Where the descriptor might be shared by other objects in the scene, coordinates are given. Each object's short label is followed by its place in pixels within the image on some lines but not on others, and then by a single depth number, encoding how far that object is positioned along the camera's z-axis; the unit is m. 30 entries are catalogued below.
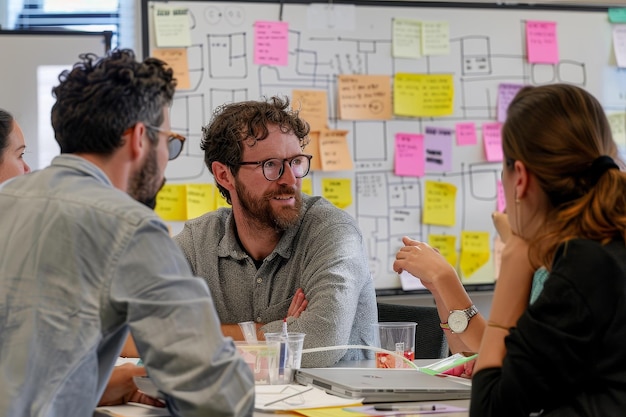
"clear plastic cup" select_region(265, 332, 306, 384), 3.35
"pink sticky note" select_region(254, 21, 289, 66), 6.52
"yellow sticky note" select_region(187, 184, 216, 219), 6.37
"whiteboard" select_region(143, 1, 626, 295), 6.48
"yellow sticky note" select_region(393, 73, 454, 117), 6.75
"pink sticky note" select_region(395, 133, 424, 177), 6.72
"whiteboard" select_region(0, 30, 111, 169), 6.40
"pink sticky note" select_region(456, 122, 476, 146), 6.86
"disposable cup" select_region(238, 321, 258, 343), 3.78
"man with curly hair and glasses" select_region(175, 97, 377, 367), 4.27
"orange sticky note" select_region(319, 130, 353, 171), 6.55
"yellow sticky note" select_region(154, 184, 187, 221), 6.37
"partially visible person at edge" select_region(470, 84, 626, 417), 2.49
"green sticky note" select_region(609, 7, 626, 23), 7.16
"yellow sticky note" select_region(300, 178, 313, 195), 6.54
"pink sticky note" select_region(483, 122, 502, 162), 6.86
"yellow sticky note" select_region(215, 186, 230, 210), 6.42
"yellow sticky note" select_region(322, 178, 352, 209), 6.59
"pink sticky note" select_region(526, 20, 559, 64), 7.00
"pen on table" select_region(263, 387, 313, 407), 2.96
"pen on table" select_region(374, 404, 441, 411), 2.93
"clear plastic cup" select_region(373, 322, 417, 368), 3.67
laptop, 3.01
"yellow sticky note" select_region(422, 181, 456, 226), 6.77
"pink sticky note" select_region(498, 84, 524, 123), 6.92
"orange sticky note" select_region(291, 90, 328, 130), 6.56
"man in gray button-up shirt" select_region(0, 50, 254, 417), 2.43
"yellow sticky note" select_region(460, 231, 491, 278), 6.82
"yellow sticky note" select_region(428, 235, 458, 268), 6.78
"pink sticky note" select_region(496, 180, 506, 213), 6.87
